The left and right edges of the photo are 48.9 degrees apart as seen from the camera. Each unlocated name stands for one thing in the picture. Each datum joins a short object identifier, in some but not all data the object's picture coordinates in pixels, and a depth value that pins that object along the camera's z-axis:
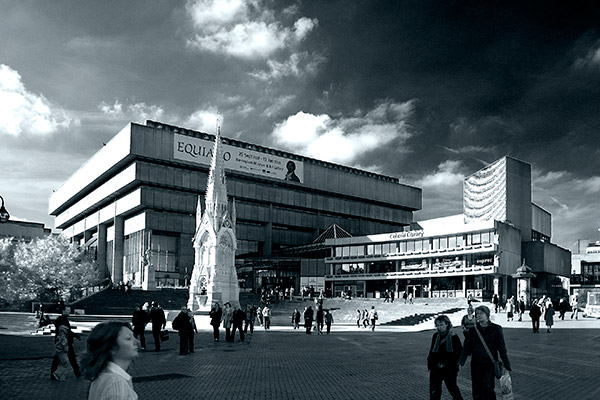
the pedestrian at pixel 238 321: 28.09
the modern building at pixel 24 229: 141.62
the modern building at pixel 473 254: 74.38
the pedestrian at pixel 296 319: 44.00
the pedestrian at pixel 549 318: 34.56
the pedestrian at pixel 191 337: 22.17
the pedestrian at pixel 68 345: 15.52
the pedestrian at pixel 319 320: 35.20
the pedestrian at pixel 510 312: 45.28
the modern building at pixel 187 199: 94.81
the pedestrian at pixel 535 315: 34.38
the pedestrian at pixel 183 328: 21.11
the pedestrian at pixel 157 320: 22.86
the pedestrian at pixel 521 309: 45.31
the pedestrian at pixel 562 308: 47.59
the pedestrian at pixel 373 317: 40.59
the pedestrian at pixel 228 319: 28.67
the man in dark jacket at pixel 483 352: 9.78
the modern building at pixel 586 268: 122.61
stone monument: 56.75
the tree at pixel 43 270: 74.25
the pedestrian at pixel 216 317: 27.91
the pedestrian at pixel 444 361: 10.10
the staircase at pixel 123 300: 55.09
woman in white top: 3.88
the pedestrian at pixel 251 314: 34.34
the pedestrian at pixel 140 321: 23.64
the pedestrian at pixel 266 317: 40.72
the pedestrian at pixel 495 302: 50.69
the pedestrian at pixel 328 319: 36.78
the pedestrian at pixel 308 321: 35.84
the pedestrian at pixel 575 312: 48.72
